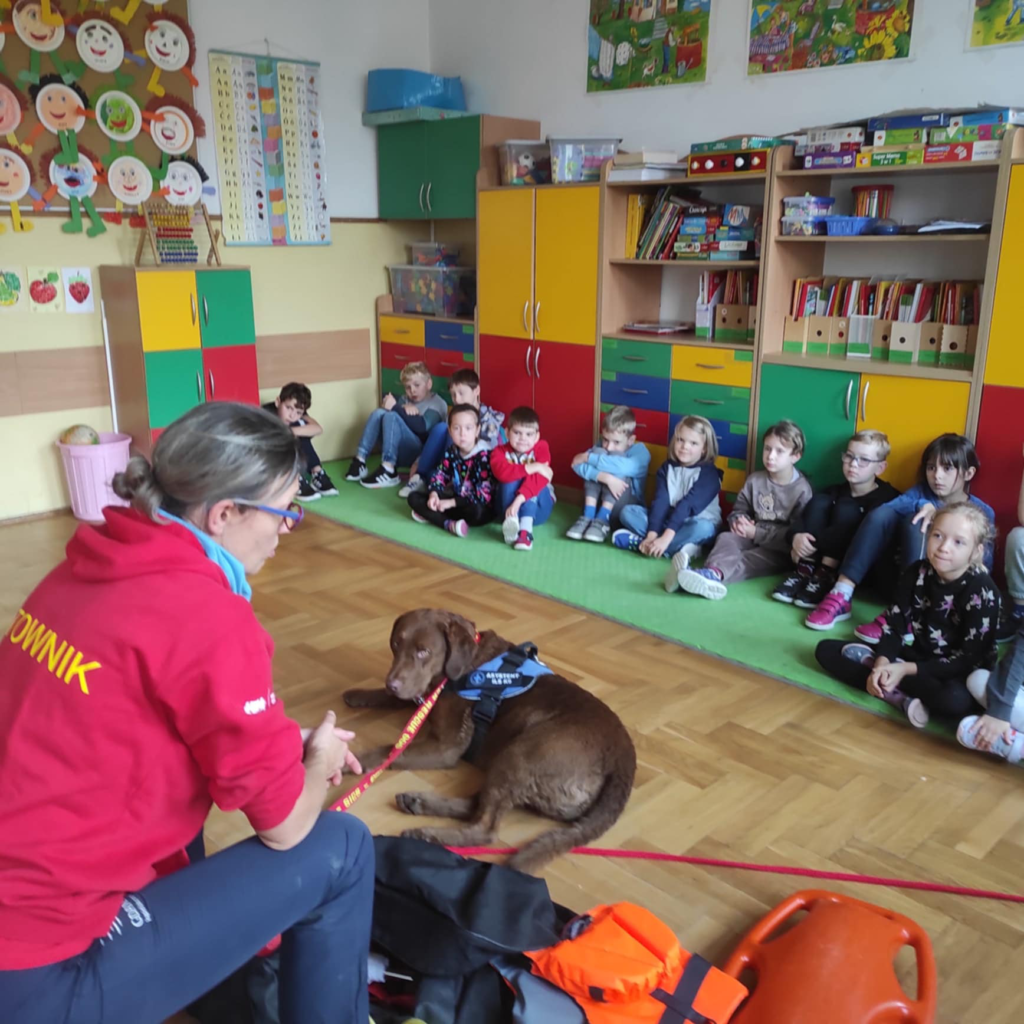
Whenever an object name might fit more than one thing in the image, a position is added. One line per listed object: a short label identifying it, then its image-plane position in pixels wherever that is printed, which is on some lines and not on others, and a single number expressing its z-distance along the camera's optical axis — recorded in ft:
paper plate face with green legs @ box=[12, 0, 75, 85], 14.33
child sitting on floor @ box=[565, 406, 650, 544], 14.71
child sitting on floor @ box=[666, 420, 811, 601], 12.91
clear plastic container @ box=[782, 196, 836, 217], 13.12
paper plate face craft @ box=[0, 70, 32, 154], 14.32
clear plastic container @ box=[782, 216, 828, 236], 13.08
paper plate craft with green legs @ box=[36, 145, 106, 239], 15.01
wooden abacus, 15.87
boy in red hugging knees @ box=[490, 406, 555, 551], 14.84
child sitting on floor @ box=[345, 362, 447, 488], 17.97
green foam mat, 10.49
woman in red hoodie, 3.65
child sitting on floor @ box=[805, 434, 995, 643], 11.51
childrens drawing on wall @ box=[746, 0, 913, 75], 12.97
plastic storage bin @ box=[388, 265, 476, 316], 18.53
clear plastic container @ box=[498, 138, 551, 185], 16.55
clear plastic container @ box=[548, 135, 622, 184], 15.57
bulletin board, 14.49
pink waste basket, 15.37
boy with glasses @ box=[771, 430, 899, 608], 12.15
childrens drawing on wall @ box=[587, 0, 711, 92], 15.08
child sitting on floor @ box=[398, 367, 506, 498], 16.30
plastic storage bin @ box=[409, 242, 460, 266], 18.83
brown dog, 7.20
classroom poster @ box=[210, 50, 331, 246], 16.96
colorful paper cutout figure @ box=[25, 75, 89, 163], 14.71
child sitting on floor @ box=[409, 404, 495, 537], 15.19
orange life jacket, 5.27
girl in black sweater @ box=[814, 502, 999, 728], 8.86
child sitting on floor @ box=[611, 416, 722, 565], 13.71
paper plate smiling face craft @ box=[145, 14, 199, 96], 15.74
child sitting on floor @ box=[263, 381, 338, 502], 16.90
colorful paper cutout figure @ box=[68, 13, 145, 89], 14.92
